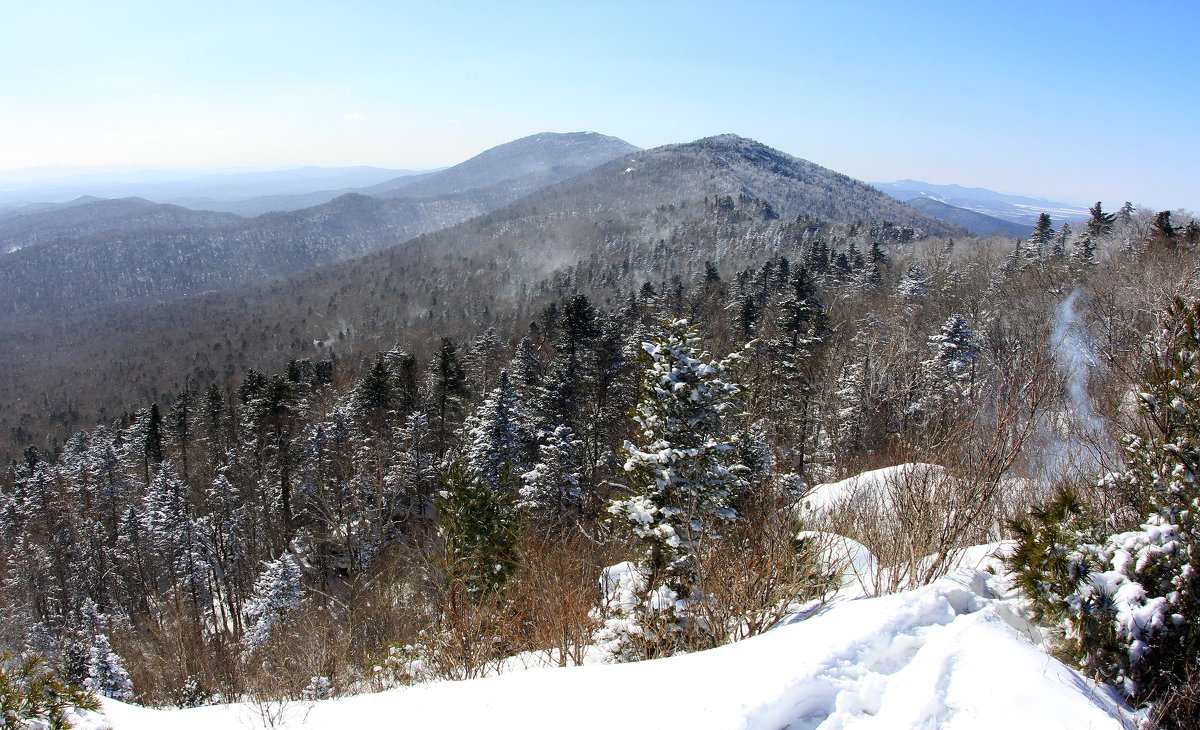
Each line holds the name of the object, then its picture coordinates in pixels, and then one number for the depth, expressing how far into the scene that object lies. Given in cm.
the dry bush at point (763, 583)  648
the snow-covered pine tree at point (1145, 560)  407
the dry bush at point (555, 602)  781
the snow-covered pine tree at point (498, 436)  2512
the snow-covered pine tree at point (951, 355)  2744
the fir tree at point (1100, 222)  5208
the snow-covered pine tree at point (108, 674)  1587
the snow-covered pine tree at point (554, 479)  2189
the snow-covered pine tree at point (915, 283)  4412
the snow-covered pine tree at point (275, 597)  2262
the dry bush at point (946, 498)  612
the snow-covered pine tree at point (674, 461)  1138
